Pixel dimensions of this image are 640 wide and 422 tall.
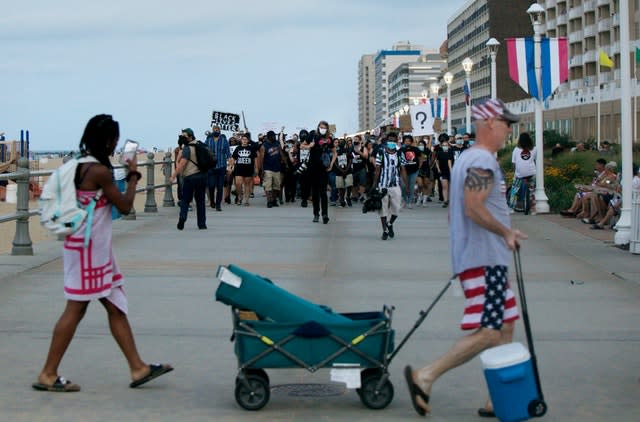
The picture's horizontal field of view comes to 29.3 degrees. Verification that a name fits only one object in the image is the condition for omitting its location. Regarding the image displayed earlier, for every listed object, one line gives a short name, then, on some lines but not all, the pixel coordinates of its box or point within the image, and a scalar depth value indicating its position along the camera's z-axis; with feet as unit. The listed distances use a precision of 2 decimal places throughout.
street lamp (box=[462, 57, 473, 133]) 146.20
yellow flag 170.09
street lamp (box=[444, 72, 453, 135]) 164.14
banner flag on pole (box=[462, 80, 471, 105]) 148.83
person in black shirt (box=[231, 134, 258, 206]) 96.86
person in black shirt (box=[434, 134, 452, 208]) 95.81
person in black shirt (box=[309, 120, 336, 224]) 74.79
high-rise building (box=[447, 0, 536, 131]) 474.49
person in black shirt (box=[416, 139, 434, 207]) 101.79
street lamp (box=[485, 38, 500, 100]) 120.26
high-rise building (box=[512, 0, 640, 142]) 248.52
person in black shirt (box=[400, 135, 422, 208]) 95.96
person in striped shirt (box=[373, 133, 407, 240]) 63.82
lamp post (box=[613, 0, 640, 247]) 56.49
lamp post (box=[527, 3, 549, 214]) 85.71
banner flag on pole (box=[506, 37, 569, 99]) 89.92
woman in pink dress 24.57
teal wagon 22.90
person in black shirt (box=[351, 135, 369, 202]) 103.19
